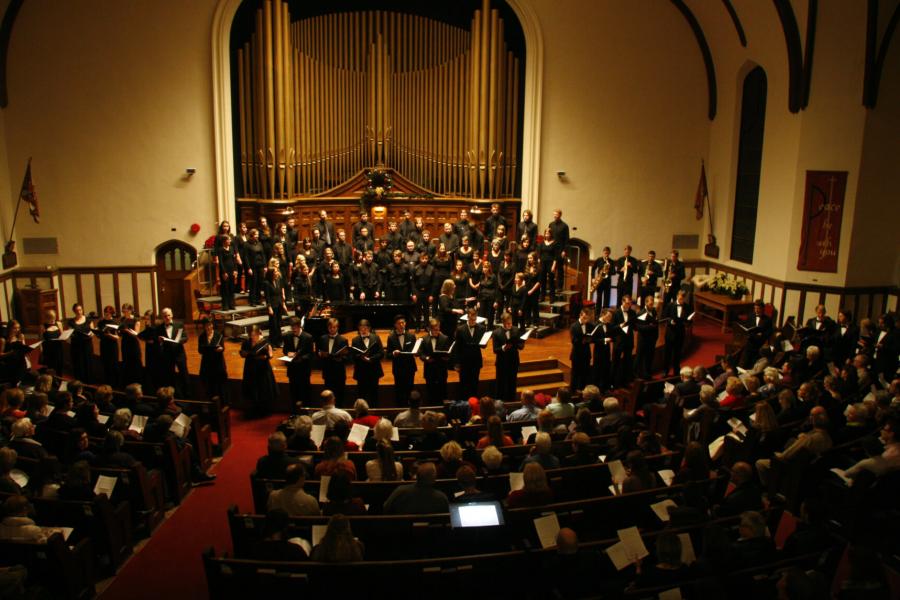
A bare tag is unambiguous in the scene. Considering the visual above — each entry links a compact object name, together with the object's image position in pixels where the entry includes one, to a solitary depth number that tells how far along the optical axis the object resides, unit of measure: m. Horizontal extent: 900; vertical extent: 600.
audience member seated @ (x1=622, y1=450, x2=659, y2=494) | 6.42
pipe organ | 15.50
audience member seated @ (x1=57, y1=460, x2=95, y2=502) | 6.36
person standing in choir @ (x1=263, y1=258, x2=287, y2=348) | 12.20
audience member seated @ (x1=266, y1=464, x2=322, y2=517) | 5.94
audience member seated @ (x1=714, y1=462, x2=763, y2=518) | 6.01
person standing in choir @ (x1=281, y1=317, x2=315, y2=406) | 10.30
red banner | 13.33
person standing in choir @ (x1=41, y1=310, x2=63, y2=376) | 11.07
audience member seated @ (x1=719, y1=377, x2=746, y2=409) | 8.75
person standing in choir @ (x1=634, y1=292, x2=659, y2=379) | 11.59
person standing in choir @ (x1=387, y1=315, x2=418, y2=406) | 10.20
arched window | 15.26
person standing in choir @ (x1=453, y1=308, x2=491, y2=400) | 10.46
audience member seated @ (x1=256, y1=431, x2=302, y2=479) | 6.76
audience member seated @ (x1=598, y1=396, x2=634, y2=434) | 8.07
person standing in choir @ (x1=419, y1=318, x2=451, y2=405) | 10.19
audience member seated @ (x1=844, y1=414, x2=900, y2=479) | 6.91
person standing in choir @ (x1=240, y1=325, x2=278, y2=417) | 10.23
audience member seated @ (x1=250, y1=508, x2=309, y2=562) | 5.29
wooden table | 14.91
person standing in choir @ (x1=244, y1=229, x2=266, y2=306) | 13.86
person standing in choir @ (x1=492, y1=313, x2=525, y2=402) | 10.48
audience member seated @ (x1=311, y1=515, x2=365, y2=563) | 5.01
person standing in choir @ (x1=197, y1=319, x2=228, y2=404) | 10.34
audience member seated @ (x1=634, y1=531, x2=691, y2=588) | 4.93
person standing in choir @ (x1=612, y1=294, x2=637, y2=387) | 11.37
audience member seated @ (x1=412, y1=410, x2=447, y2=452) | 7.57
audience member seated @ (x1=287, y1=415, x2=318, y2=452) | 7.34
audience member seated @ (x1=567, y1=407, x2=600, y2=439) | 7.45
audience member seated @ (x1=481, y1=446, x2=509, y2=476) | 6.67
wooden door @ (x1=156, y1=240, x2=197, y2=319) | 15.01
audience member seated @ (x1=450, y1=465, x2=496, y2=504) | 5.86
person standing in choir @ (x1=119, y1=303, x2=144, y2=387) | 10.88
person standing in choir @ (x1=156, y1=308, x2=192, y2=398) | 10.54
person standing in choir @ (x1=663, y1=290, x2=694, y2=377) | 11.98
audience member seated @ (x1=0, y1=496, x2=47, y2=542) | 5.71
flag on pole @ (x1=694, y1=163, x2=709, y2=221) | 16.80
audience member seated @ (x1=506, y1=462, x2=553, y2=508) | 6.06
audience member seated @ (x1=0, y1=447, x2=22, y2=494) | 6.39
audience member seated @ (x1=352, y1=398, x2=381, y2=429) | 8.16
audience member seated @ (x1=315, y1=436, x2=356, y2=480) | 6.62
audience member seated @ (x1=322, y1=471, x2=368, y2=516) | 5.88
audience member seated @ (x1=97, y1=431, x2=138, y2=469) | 7.12
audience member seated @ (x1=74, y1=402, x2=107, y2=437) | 7.77
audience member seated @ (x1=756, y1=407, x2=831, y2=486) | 7.33
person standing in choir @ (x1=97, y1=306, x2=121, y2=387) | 11.05
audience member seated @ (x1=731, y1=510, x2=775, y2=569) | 5.13
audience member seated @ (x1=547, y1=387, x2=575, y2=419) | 8.27
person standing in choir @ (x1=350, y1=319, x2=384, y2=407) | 10.16
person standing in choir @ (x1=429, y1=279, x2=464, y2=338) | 11.68
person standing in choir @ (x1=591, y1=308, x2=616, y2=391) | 10.97
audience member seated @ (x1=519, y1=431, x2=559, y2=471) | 6.85
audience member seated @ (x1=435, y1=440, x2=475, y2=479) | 6.58
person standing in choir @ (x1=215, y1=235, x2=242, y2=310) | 13.46
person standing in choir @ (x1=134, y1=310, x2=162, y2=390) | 10.61
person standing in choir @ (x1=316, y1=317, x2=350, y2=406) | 10.15
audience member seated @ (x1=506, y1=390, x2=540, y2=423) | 8.51
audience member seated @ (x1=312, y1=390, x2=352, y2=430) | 8.20
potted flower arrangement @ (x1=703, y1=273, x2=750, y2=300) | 15.26
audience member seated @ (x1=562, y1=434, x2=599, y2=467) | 6.92
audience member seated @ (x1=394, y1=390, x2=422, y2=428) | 8.21
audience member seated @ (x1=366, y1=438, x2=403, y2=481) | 6.73
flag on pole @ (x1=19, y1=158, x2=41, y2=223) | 14.79
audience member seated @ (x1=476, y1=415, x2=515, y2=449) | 7.33
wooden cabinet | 14.48
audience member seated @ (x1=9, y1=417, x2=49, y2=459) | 7.20
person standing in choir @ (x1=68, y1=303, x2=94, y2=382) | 11.15
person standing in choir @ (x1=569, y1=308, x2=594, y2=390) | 10.92
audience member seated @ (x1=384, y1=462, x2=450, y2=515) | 5.88
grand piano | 13.03
